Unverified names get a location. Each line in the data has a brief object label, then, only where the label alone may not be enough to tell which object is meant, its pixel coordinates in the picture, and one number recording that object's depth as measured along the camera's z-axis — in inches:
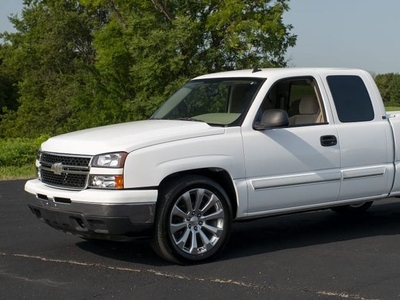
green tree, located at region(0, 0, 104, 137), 2267.5
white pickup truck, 254.8
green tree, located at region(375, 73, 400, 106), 1807.0
